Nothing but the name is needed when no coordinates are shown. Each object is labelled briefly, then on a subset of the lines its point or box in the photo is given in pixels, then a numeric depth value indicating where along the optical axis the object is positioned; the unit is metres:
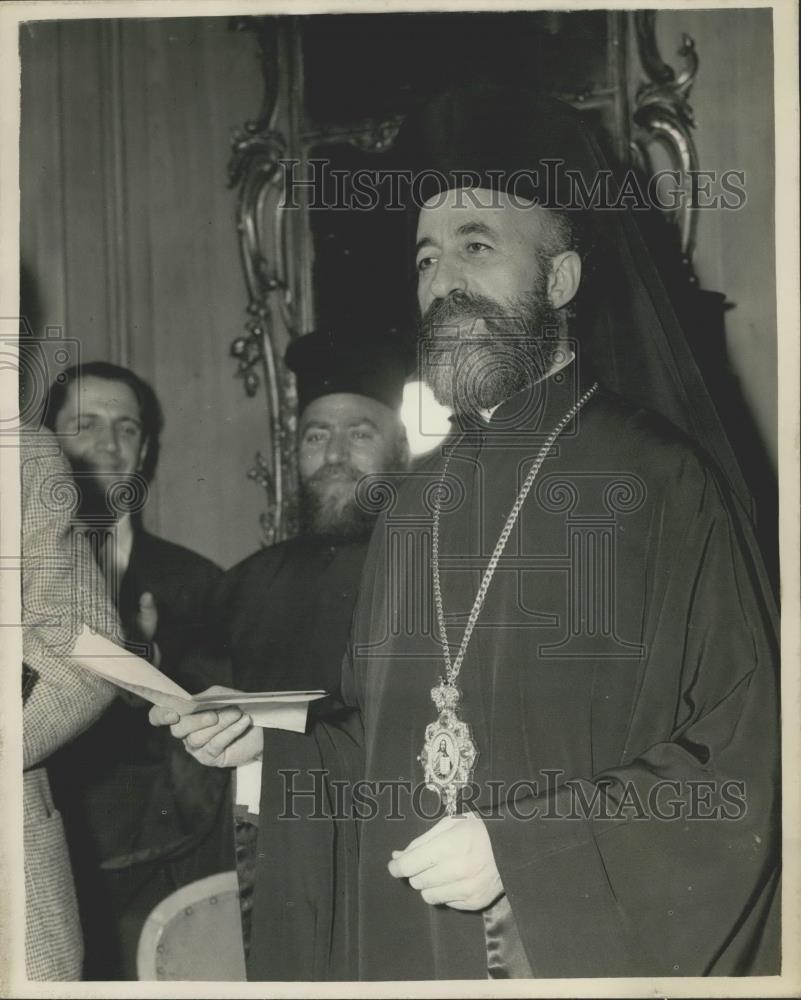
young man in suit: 2.39
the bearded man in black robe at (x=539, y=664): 2.10
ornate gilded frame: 2.44
